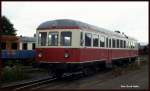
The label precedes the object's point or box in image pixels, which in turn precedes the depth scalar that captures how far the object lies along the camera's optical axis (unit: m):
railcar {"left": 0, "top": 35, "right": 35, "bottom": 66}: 15.55
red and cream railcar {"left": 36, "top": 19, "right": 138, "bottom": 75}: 8.11
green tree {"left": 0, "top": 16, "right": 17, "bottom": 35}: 30.34
